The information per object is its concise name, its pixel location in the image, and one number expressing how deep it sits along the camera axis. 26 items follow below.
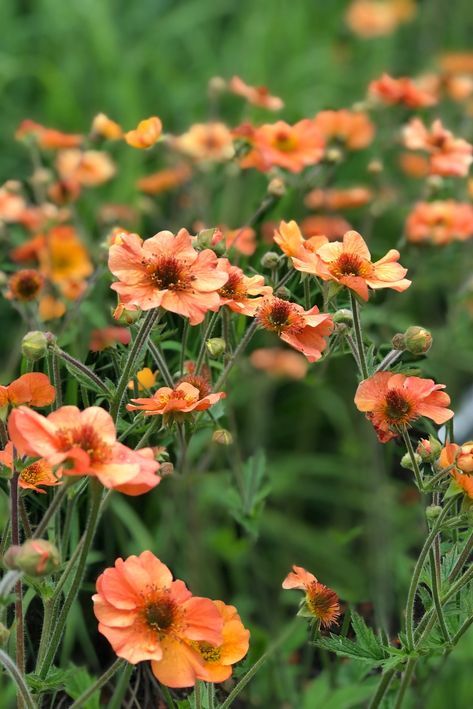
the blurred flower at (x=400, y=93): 1.49
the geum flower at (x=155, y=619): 1.17
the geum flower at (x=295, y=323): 1.22
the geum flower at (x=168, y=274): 1.20
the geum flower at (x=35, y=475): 1.21
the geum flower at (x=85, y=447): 1.15
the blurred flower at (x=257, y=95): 1.45
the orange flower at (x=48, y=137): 1.51
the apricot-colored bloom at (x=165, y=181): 1.65
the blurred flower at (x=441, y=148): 1.41
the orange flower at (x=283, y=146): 1.39
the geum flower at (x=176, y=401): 1.20
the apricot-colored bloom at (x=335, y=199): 1.64
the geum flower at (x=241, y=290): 1.23
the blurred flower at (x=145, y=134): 1.32
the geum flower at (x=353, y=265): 1.22
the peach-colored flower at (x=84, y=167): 1.54
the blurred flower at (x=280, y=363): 1.68
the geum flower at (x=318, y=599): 1.20
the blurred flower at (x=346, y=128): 1.49
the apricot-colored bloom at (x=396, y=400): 1.20
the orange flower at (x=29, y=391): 1.22
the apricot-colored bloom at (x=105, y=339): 1.28
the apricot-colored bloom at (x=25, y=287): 1.34
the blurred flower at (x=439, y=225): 1.46
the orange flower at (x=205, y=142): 1.52
